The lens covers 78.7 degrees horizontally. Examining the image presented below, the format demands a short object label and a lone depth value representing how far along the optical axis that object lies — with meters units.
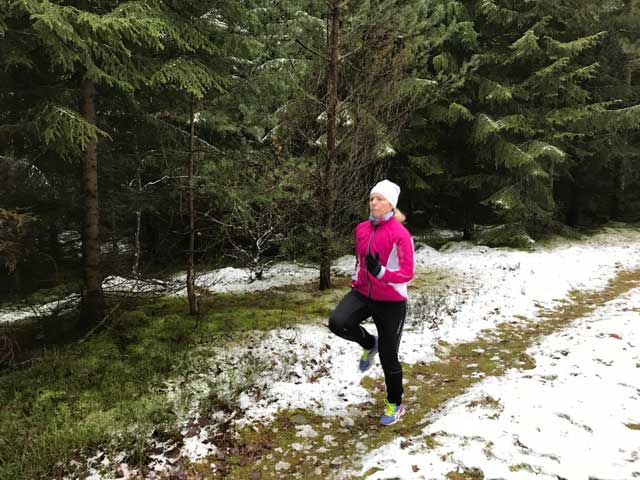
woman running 4.10
